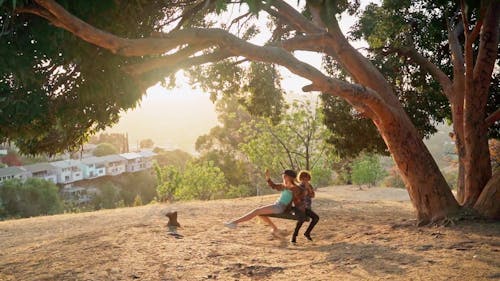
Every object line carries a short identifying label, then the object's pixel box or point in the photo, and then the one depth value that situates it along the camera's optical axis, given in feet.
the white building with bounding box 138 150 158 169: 227.61
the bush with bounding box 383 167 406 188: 128.47
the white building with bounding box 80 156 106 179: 199.72
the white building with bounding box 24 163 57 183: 173.88
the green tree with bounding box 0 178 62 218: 121.08
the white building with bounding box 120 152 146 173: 216.95
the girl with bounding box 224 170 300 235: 27.86
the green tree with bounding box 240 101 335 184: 80.12
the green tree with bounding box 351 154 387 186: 95.13
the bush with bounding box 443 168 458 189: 153.23
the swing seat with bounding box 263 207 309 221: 27.73
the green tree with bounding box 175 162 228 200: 94.63
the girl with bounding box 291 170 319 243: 28.02
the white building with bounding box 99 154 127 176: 208.64
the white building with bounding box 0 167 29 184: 149.38
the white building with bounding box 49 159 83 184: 190.29
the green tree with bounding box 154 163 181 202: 97.50
